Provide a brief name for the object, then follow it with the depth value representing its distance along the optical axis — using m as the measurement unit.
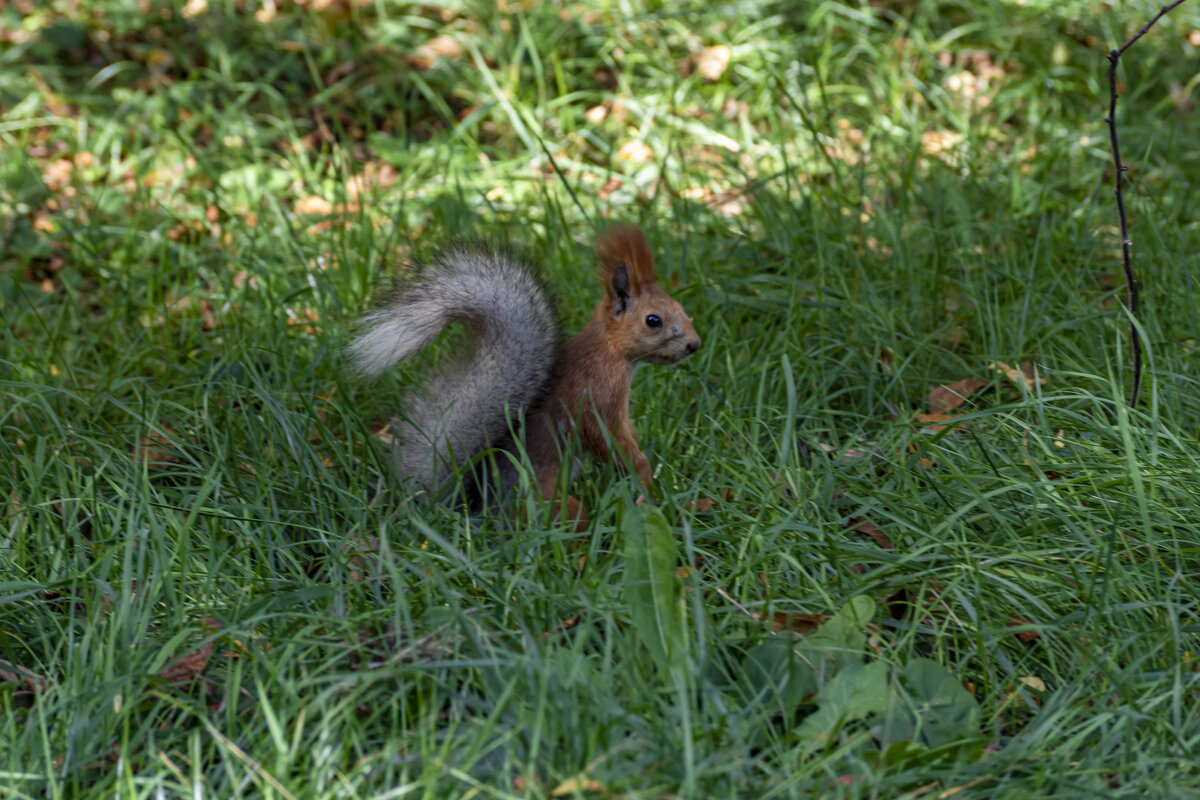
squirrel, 4.84
